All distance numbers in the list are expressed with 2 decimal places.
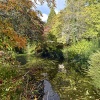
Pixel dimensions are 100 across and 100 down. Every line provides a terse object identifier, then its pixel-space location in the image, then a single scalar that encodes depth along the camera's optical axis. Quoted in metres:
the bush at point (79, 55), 10.02
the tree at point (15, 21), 2.59
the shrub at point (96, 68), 6.07
